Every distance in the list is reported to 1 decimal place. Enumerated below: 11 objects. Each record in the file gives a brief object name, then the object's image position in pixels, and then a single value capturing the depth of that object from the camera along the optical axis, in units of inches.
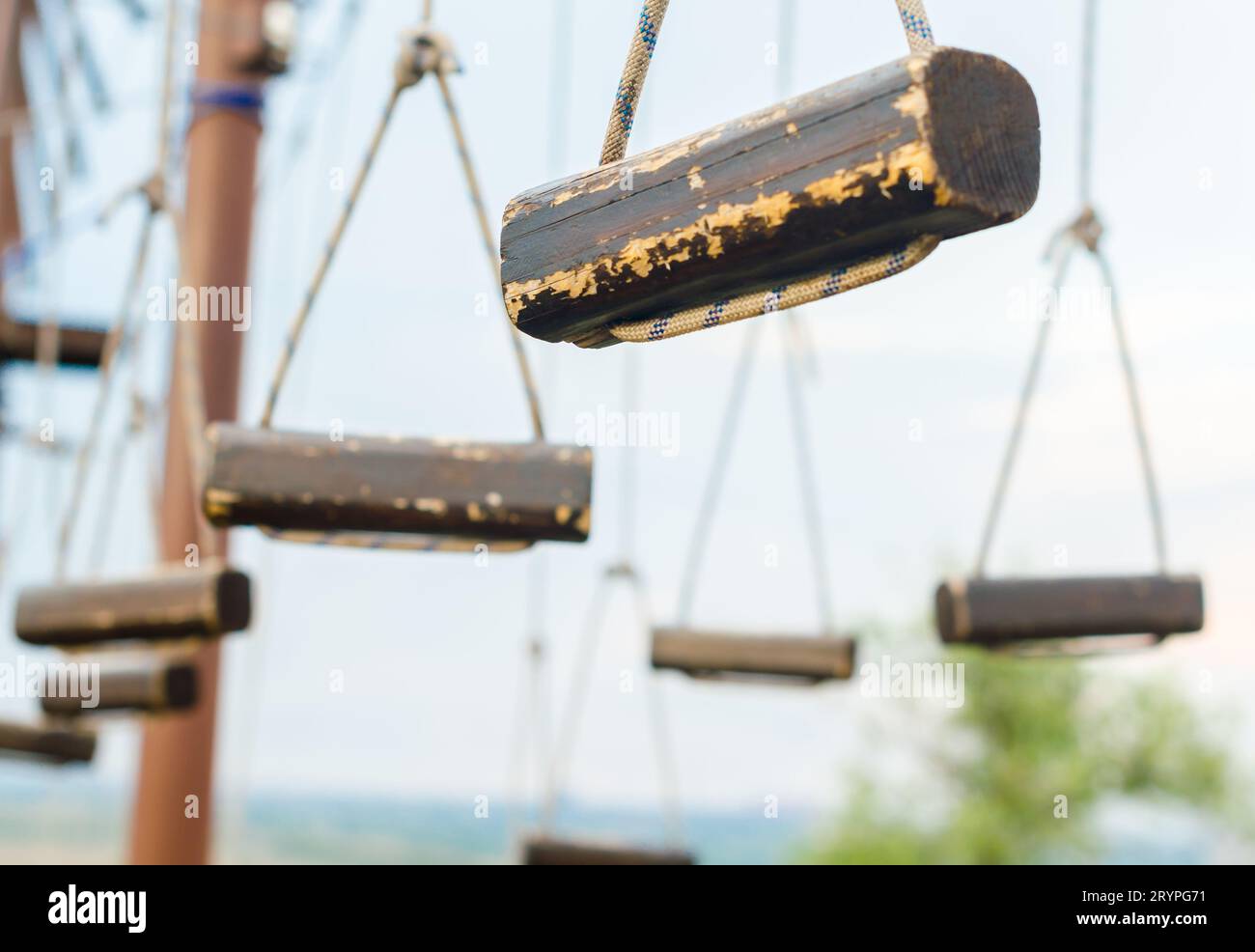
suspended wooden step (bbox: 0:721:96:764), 249.4
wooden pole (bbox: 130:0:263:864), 256.1
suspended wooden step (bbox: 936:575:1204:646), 137.9
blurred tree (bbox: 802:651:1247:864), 691.4
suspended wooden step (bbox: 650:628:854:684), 173.0
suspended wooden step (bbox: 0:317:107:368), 337.4
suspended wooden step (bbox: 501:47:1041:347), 50.6
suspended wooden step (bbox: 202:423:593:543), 95.4
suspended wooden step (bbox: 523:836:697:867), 208.5
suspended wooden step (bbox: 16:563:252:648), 135.9
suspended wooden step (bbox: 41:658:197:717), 183.3
